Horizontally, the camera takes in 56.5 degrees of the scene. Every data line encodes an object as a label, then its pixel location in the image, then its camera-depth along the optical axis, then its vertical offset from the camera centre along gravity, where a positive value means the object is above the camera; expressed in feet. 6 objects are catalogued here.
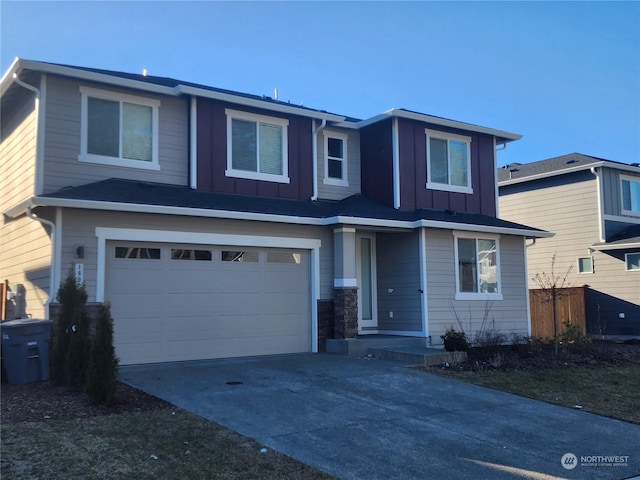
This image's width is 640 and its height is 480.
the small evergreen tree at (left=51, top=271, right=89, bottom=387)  29.32 -1.67
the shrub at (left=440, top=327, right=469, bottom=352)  41.09 -3.09
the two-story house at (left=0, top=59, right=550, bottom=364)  36.52 +5.57
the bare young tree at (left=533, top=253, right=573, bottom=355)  67.89 +2.12
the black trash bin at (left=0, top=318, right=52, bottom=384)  30.68 -2.42
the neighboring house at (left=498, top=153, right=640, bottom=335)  65.72 +7.84
